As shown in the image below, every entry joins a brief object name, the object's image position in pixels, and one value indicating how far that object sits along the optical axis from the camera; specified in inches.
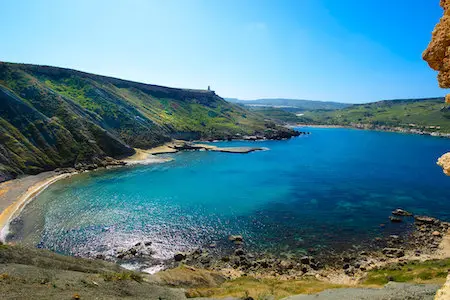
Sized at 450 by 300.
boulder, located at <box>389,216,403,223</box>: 2396.7
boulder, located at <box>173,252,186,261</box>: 1851.0
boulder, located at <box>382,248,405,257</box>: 1872.4
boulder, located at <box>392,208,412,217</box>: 2529.5
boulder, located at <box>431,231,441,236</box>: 2130.9
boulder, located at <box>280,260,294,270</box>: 1768.0
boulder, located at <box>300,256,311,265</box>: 1801.2
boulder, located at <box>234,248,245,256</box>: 1911.9
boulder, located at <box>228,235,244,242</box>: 2098.9
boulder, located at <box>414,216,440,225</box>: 2338.8
